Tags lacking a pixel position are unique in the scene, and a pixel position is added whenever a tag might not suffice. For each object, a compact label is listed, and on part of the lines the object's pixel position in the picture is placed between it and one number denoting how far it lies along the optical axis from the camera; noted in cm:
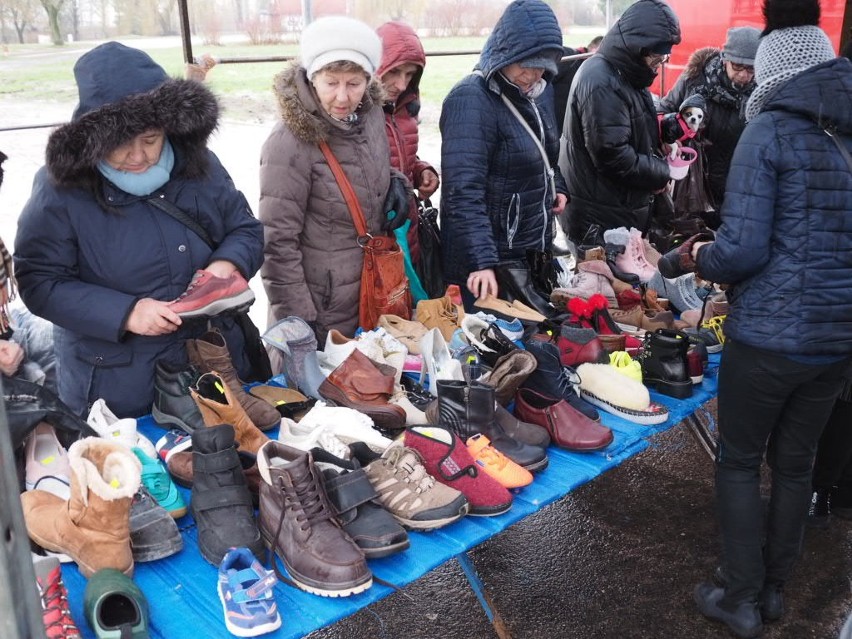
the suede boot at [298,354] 237
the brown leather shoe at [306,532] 158
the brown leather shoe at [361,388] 218
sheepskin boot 152
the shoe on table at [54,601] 138
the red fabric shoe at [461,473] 188
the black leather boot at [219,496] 165
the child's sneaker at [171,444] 194
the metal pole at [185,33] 341
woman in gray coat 259
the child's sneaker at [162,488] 178
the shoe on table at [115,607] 141
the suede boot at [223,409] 197
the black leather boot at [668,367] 254
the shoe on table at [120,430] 194
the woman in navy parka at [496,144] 293
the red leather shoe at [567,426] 217
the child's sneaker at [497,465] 197
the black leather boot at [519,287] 304
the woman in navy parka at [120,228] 207
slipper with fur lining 237
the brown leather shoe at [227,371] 217
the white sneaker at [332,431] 193
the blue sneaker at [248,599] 147
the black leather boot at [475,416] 207
